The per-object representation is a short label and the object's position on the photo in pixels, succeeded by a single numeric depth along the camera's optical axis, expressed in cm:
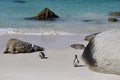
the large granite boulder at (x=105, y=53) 1070
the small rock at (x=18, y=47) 1326
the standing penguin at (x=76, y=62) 1168
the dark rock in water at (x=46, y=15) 2431
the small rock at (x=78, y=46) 1411
